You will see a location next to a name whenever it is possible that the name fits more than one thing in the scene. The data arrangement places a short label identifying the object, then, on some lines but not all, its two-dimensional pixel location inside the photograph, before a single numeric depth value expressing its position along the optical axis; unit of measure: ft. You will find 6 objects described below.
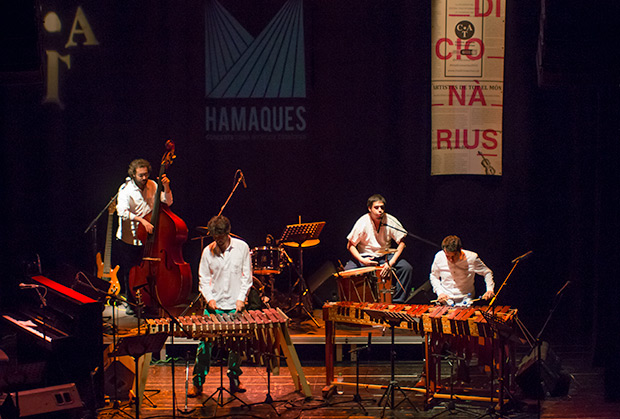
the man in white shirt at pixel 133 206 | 50.55
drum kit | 49.44
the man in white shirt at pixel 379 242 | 51.47
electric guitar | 54.13
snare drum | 50.57
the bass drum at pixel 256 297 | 46.65
